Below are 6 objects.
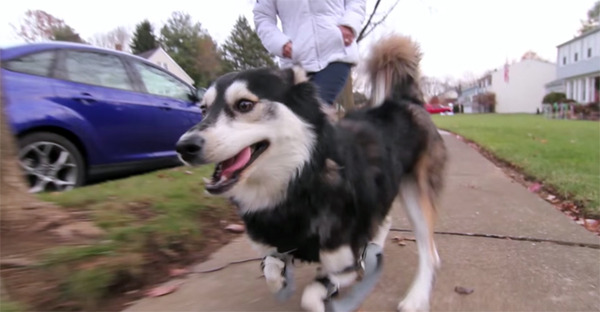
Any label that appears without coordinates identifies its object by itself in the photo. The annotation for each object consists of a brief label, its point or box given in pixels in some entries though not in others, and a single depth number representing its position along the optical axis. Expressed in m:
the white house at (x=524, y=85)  58.56
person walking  2.92
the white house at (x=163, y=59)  42.33
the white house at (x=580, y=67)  40.78
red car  55.16
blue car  4.07
